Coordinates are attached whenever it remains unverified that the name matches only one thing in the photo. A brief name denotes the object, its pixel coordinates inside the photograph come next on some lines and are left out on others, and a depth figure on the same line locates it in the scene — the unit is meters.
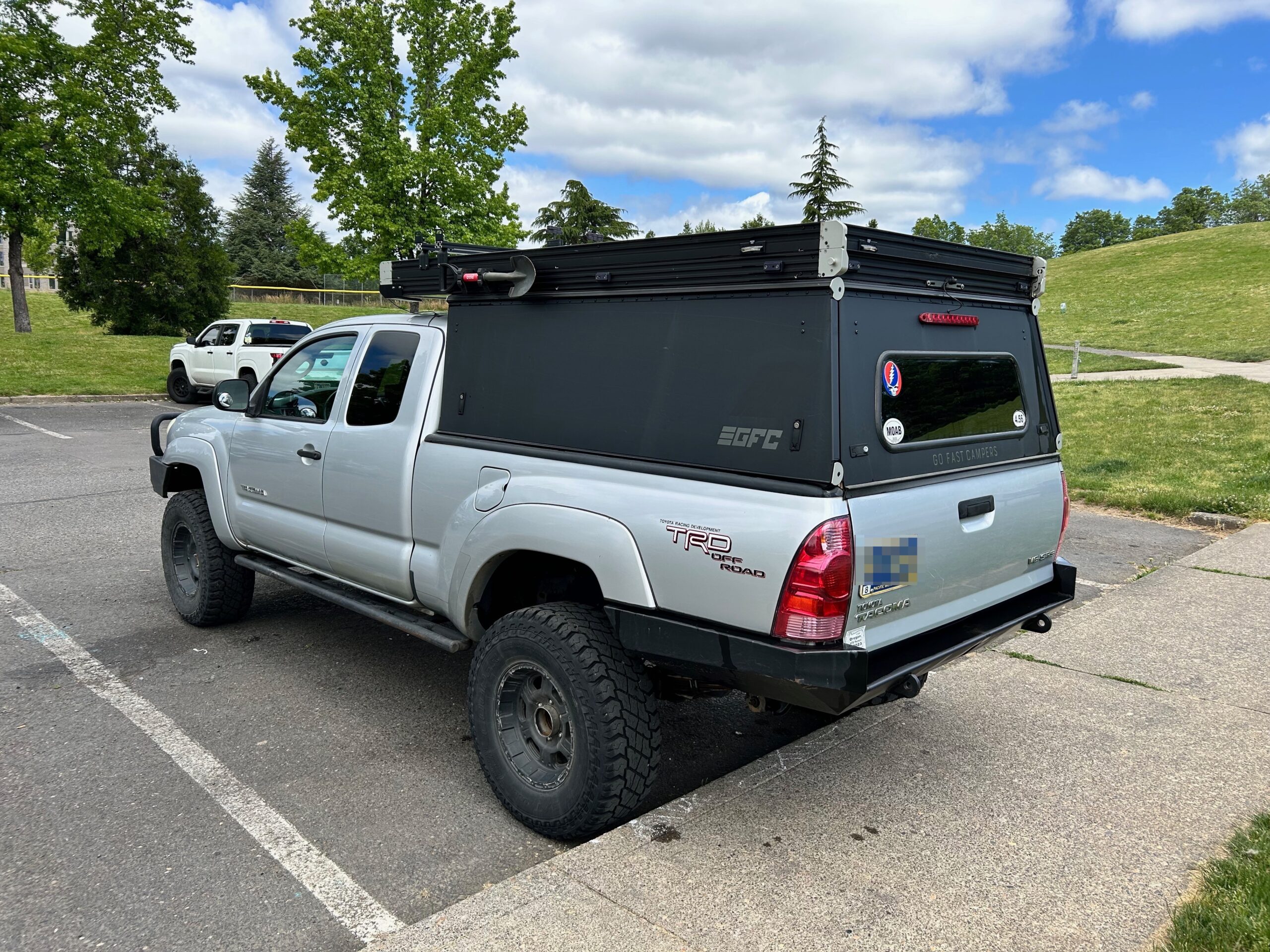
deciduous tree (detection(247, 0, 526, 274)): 21.20
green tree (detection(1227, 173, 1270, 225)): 111.25
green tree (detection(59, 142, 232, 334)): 30.30
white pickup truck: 18.62
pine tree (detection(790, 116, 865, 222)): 48.68
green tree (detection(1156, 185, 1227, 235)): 108.19
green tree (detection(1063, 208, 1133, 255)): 127.38
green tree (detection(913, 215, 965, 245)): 95.38
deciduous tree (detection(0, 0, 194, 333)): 20.86
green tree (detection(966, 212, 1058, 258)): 105.31
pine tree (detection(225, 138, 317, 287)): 59.88
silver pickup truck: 2.91
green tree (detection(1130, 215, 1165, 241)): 116.56
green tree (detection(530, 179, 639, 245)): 51.47
